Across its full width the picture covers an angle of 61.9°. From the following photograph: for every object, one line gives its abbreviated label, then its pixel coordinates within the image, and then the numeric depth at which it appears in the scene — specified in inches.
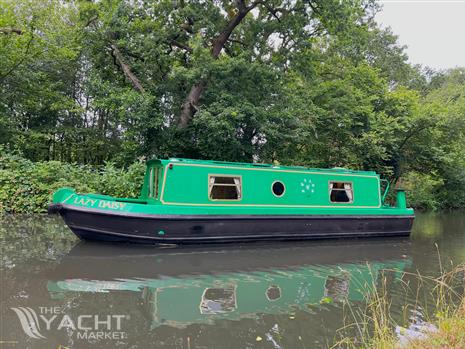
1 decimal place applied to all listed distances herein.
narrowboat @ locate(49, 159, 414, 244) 300.4
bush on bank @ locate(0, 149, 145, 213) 429.4
